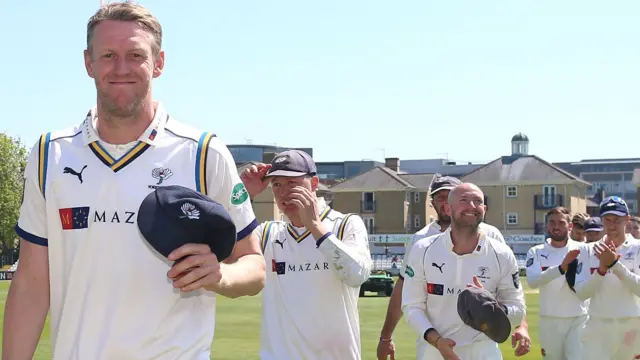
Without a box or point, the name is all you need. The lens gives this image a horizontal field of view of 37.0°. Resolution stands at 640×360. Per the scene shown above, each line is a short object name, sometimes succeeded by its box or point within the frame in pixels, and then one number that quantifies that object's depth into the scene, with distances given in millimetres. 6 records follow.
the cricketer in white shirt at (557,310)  11586
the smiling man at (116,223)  3371
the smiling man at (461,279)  6547
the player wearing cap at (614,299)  10234
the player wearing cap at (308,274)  6121
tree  70750
